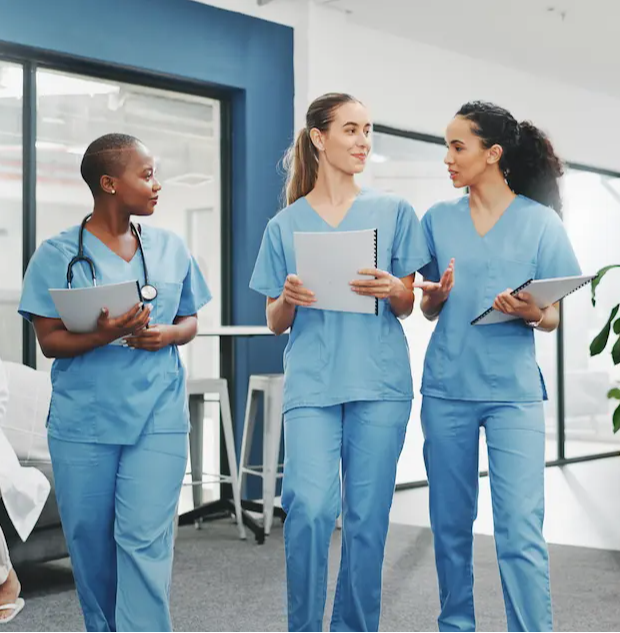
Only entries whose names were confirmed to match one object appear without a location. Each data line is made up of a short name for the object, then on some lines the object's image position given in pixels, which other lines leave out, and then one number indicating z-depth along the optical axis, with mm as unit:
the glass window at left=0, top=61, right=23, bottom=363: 3918
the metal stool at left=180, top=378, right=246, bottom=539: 4035
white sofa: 3125
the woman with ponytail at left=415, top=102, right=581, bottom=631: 2213
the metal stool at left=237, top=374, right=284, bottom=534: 4070
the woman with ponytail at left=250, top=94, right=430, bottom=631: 2131
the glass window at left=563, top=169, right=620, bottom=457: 6582
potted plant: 3487
